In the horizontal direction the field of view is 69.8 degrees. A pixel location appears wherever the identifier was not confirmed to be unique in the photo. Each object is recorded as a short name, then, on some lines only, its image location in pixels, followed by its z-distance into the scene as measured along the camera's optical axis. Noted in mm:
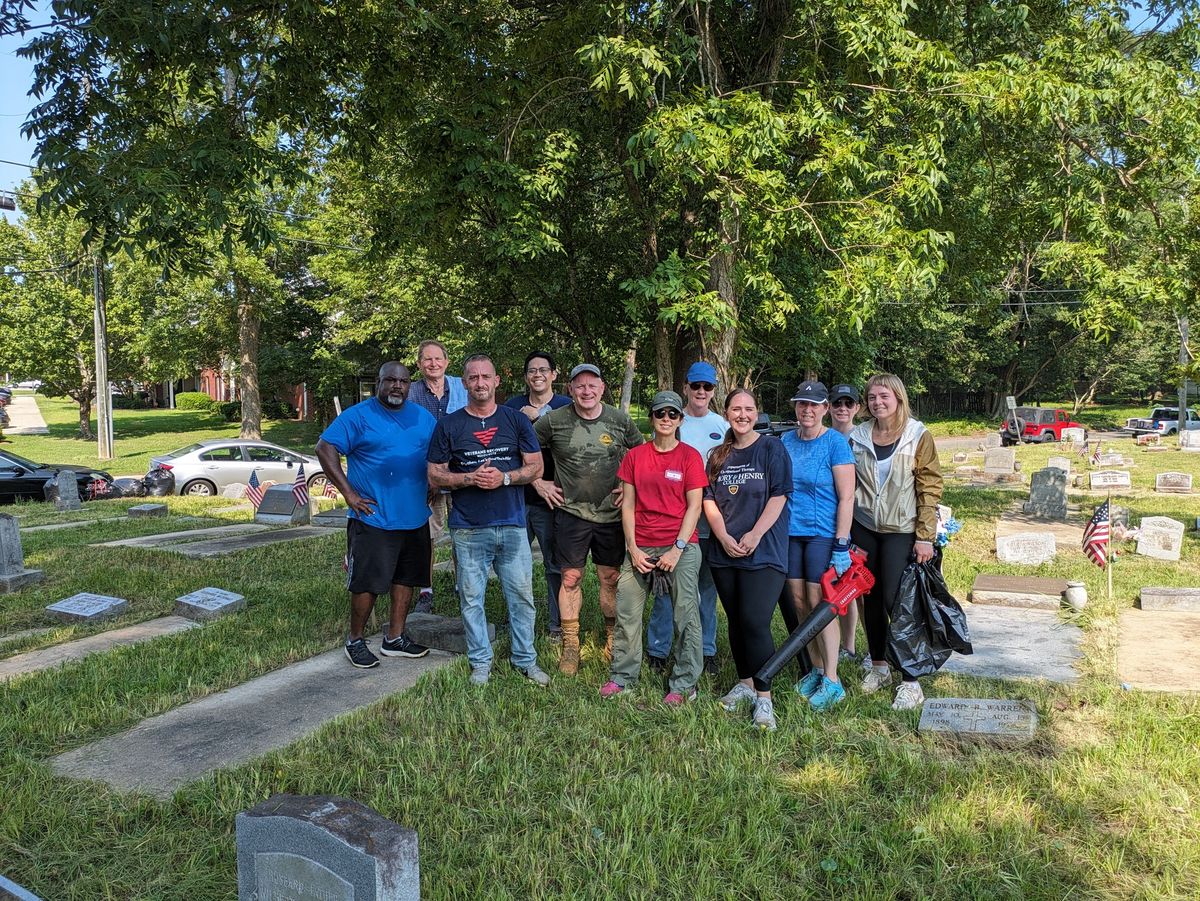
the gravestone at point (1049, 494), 13500
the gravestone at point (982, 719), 4477
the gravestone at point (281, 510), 13438
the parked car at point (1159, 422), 38500
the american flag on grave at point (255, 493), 14695
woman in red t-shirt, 5070
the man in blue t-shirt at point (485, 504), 5398
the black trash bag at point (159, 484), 17953
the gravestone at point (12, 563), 8297
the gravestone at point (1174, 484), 17219
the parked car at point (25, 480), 17562
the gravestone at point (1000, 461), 20766
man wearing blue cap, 5715
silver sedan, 18422
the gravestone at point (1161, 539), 10234
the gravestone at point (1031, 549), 10047
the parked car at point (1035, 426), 36375
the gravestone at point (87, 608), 7020
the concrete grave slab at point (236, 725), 4195
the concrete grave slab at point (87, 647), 5828
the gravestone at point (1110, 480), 17609
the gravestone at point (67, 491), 15080
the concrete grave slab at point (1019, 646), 5992
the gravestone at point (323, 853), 2352
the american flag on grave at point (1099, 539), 8578
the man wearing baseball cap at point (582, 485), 5617
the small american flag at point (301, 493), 13500
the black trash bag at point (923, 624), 5117
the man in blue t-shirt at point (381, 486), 5578
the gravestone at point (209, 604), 7098
